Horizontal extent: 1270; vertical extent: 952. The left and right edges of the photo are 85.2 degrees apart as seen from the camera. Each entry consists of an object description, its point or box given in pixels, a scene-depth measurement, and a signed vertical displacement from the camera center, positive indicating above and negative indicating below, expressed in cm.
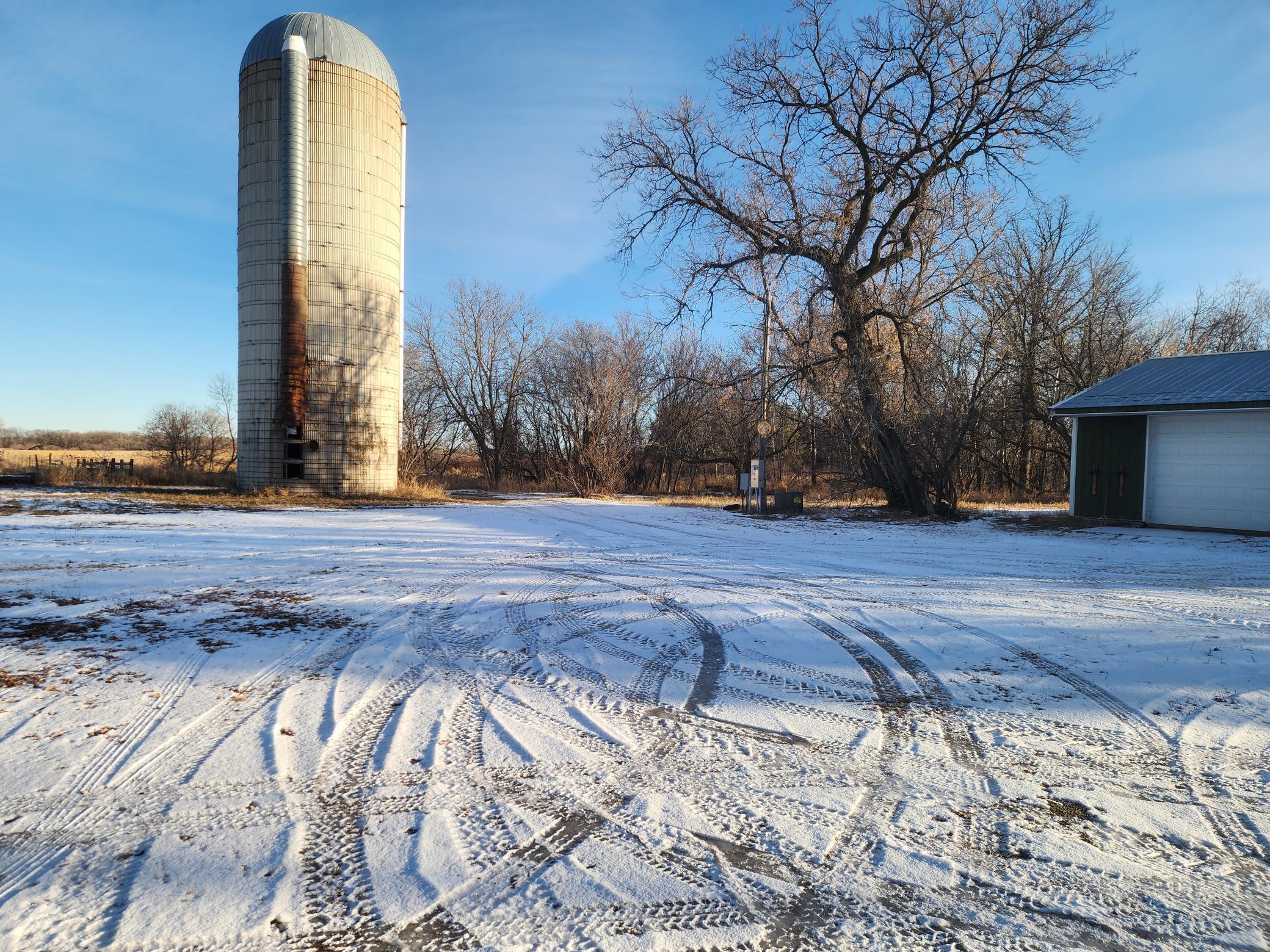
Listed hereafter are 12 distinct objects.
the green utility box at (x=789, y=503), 1883 -122
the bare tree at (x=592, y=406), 2992 +229
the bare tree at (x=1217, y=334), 2997 +587
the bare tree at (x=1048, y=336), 2733 +521
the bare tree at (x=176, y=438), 3112 +30
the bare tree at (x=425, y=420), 3875 +178
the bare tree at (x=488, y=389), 3844 +351
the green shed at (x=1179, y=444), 1359 +49
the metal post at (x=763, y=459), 1845 -4
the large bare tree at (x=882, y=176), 1612 +735
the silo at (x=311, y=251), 1922 +560
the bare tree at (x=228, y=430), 3834 +87
